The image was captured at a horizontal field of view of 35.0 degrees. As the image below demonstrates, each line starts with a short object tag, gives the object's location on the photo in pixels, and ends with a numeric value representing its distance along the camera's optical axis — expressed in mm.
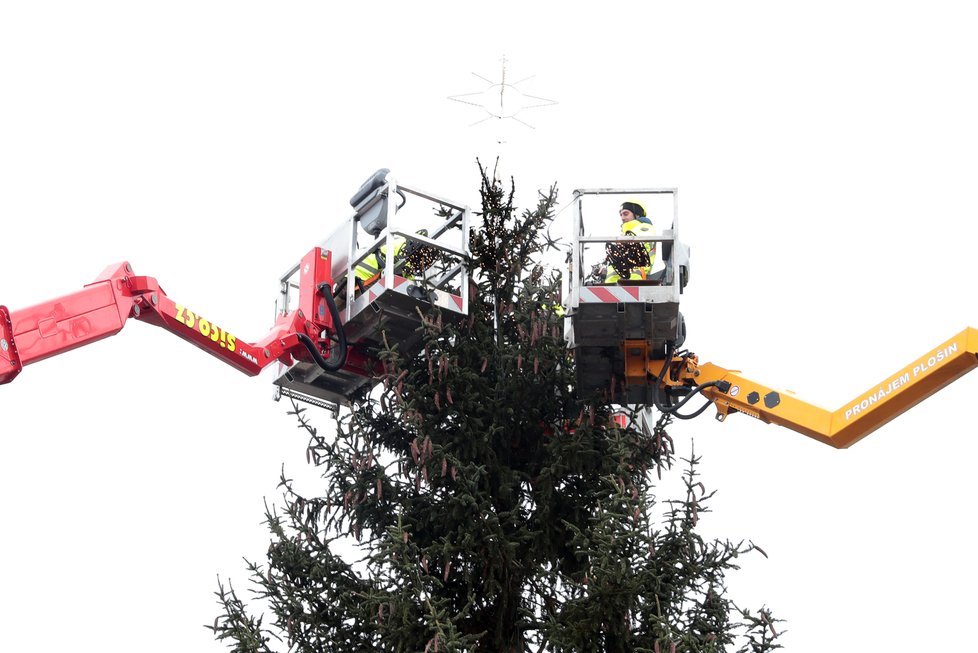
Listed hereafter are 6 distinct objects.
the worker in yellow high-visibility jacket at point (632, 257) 16875
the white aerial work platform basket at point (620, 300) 16547
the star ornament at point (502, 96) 19438
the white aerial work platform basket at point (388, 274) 17453
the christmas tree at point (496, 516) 16062
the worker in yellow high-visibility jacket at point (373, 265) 18047
